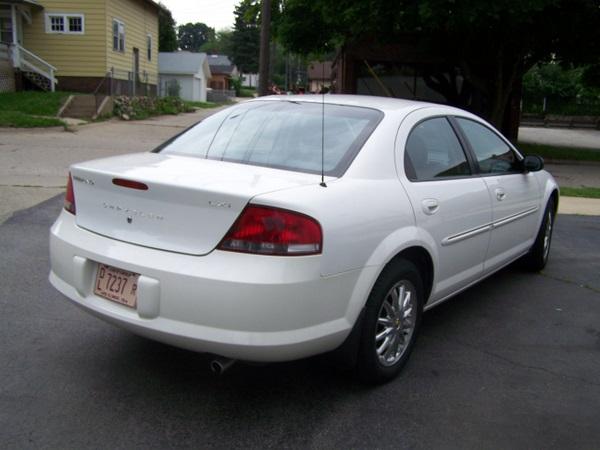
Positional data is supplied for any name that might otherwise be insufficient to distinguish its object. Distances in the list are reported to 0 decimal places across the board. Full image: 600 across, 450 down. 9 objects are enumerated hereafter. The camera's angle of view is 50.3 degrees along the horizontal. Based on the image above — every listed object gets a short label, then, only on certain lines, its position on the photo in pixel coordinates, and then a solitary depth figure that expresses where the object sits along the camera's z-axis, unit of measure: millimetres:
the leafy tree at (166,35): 52594
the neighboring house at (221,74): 73250
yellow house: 23906
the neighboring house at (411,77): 21516
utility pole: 14352
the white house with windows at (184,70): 45562
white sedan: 2908
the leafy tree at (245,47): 87312
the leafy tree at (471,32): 14164
